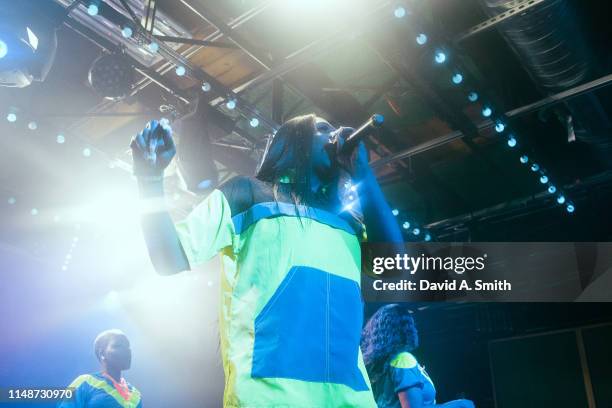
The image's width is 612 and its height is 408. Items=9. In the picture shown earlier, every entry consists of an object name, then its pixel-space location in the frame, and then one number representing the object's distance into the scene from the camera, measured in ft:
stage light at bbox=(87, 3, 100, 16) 14.03
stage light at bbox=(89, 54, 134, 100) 16.66
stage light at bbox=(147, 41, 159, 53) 15.30
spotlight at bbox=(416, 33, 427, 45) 14.87
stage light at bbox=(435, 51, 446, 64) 15.40
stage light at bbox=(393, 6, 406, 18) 14.06
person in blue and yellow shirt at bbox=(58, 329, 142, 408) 14.75
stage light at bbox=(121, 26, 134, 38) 14.70
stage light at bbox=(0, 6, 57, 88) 13.44
